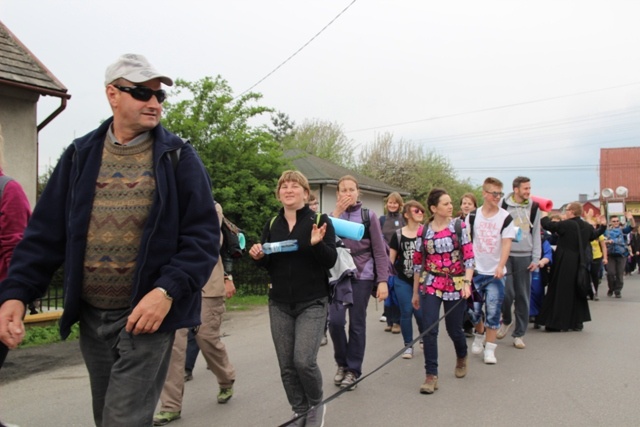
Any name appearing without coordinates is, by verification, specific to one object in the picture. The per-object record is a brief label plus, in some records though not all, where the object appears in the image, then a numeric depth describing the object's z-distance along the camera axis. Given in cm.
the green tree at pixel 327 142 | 4622
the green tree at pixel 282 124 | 5934
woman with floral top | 597
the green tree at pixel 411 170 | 4384
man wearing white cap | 259
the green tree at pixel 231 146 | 1423
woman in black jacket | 446
